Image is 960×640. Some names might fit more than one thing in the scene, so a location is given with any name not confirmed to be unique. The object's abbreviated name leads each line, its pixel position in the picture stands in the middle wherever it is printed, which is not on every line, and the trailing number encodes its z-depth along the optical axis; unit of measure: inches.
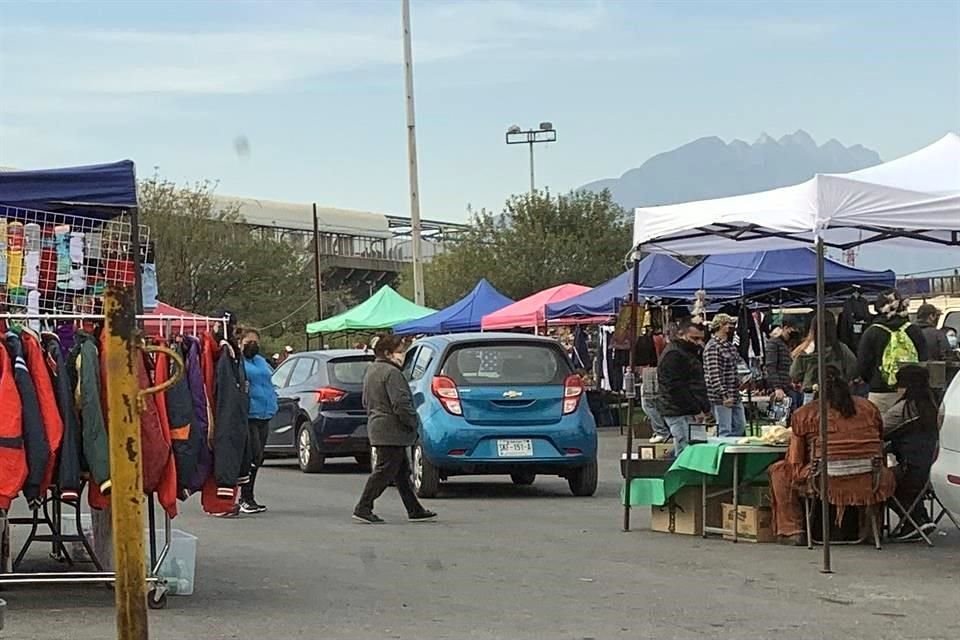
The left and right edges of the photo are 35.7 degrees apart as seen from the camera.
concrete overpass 2970.0
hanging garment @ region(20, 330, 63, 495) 314.7
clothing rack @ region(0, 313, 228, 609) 331.9
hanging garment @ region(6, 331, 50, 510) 311.7
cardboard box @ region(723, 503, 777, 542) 453.4
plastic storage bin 355.6
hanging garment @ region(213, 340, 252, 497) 340.2
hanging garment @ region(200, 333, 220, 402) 344.8
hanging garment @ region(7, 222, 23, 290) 341.1
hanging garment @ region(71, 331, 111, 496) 316.2
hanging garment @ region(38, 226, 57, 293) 346.6
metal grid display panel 343.0
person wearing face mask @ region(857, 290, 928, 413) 499.2
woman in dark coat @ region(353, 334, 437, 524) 514.3
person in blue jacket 551.5
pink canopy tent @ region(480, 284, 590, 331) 1080.2
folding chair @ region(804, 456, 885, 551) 426.6
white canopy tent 396.5
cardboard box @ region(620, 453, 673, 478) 483.2
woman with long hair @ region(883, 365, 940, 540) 445.7
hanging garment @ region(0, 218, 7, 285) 341.1
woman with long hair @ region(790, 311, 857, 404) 564.1
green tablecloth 457.7
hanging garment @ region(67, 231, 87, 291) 350.9
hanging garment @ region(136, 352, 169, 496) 319.6
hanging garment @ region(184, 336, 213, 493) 336.8
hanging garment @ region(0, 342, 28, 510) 307.3
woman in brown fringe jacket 427.5
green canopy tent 1293.1
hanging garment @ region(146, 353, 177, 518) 326.3
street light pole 2116.1
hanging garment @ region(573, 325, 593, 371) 1146.0
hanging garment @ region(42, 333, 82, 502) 316.2
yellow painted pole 171.3
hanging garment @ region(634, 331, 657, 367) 791.1
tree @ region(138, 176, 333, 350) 1956.2
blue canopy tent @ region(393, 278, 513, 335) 1159.6
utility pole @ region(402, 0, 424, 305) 1354.6
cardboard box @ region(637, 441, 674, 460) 507.8
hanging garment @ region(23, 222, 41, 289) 342.3
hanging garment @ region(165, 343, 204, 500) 329.7
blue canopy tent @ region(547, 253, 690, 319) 979.9
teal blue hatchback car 584.7
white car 377.4
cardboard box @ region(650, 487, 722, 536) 474.3
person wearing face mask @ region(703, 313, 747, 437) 609.6
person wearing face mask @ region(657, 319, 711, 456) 554.9
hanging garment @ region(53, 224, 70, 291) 347.6
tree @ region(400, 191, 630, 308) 1791.3
